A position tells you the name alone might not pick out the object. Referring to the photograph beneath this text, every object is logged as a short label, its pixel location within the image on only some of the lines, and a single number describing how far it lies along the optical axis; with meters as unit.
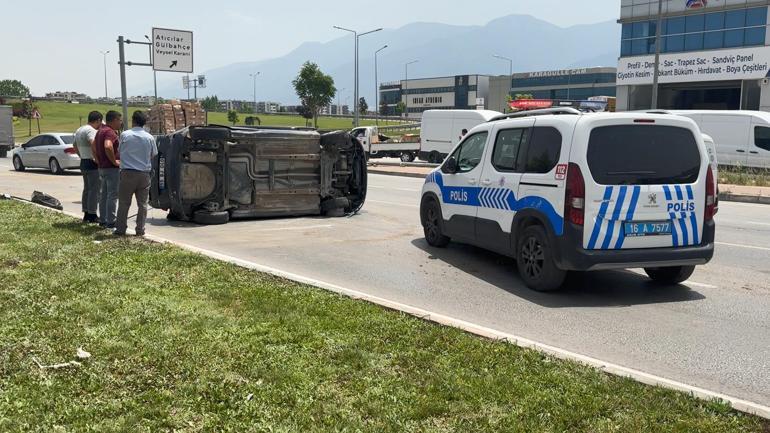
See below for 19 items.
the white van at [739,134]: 23.89
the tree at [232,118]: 80.31
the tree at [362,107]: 135.38
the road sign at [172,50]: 24.61
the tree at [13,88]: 149.12
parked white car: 23.66
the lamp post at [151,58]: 24.55
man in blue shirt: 9.55
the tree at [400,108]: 126.56
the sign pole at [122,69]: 22.08
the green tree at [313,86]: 70.50
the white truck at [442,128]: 29.55
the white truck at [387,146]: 34.94
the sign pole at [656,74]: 27.41
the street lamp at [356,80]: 45.75
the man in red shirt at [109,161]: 10.12
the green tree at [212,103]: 151.00
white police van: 6.60
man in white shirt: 10.74
